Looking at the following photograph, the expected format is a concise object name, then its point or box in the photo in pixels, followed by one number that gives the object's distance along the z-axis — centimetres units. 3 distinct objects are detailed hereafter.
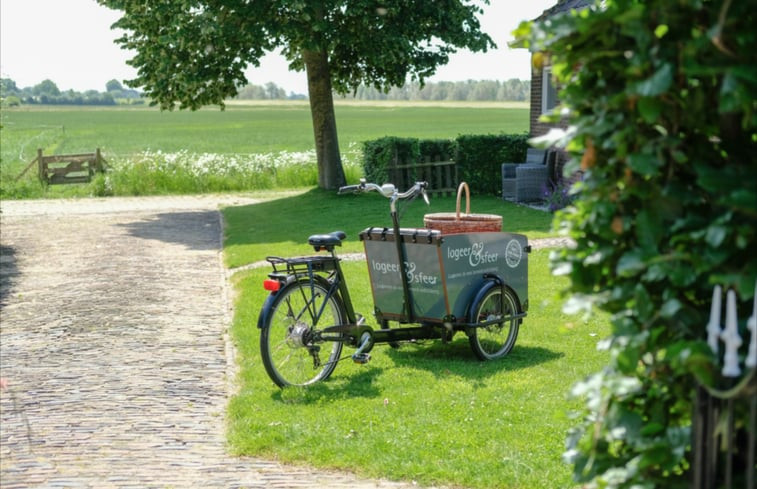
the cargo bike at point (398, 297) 721
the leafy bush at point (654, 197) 247
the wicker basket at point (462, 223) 797
